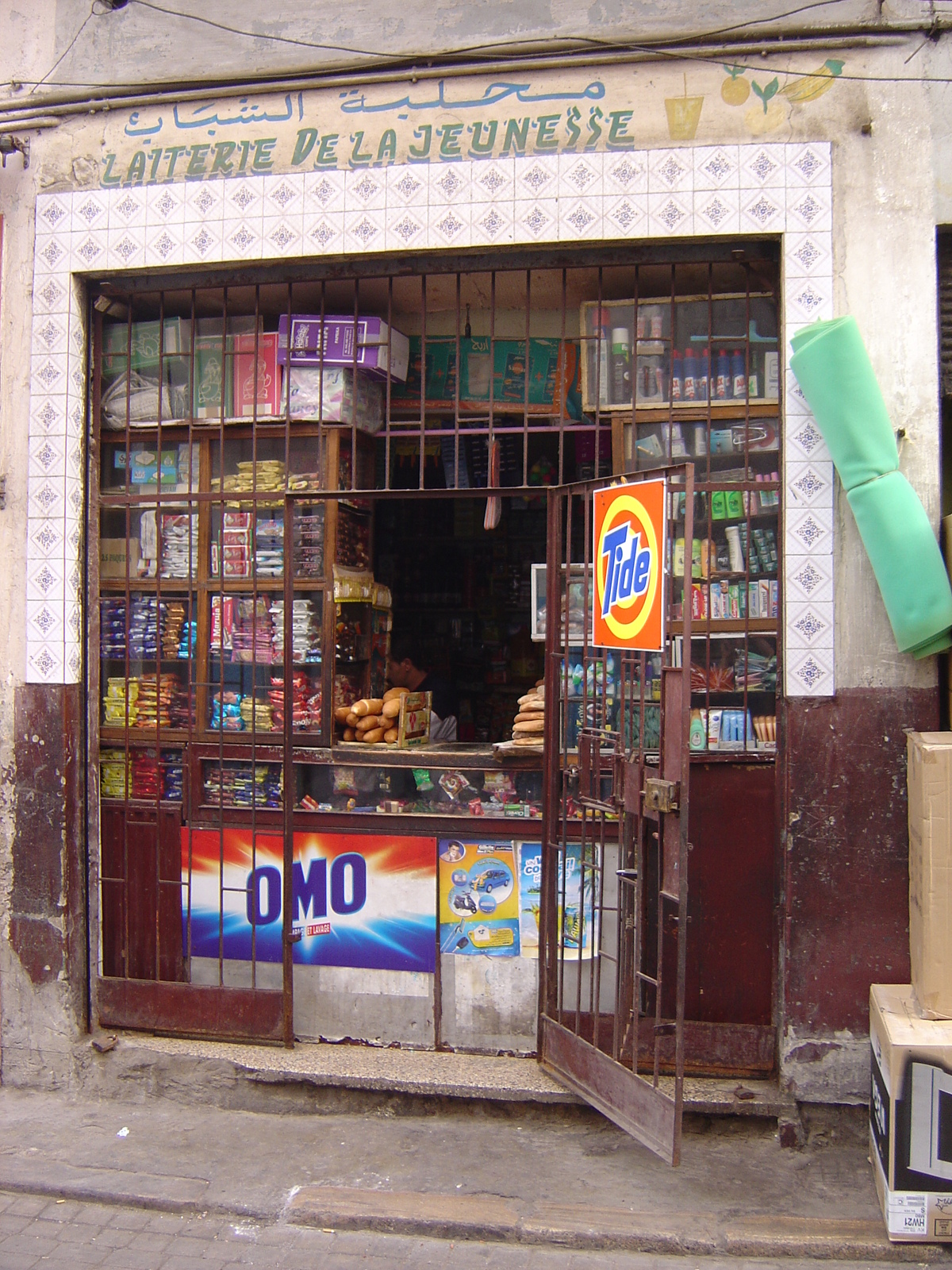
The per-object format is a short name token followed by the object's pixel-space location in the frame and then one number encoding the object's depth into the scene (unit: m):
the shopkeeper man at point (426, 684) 5.72
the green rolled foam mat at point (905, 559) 3.91
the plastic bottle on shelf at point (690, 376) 4.60
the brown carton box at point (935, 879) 3.73
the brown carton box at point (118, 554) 5.13
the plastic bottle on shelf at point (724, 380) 4.57
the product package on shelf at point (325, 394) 4.93
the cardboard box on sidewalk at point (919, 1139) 3.55
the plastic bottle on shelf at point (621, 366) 4.68
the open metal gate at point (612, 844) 3.79
